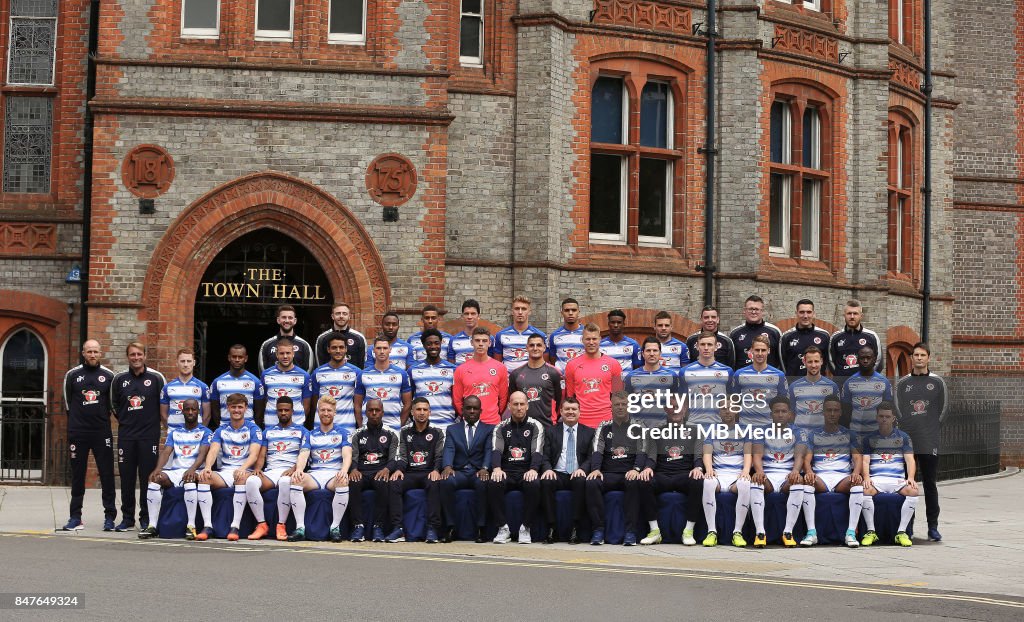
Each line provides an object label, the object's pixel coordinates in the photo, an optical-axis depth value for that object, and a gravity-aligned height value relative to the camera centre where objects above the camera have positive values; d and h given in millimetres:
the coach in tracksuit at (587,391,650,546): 14469 -902
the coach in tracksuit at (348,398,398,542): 14469 -952
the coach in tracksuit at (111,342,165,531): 15227 -586
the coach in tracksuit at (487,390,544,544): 14469 -900
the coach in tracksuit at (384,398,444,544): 14453 -953
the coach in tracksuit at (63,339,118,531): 15422 -471
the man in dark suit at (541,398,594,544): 14500 -901
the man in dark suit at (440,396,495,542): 14484 -891
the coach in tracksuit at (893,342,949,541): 14969 -404
